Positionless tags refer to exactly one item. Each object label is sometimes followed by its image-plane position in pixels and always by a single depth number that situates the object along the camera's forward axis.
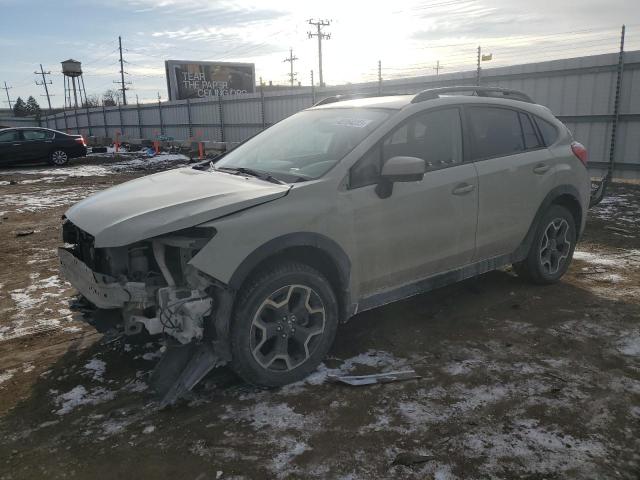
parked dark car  18.92
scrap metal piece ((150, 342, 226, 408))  3.08
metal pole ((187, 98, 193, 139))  26.70
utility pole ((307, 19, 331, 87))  46.83
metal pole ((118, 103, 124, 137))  34.78
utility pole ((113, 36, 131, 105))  63.88
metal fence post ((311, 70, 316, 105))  17.63
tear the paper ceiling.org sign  36.94
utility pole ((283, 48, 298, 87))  65.62
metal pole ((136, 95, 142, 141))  32.12
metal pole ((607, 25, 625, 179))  10.86
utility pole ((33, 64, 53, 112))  101.11
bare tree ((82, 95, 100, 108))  90.85
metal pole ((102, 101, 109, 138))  37.19
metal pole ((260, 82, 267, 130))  21.27
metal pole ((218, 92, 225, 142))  23.95
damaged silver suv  3.03
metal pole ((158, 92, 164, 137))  29.51
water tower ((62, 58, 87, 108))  57.75
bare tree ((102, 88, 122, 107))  91.66
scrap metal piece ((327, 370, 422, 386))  3.34
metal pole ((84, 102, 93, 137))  39.88
